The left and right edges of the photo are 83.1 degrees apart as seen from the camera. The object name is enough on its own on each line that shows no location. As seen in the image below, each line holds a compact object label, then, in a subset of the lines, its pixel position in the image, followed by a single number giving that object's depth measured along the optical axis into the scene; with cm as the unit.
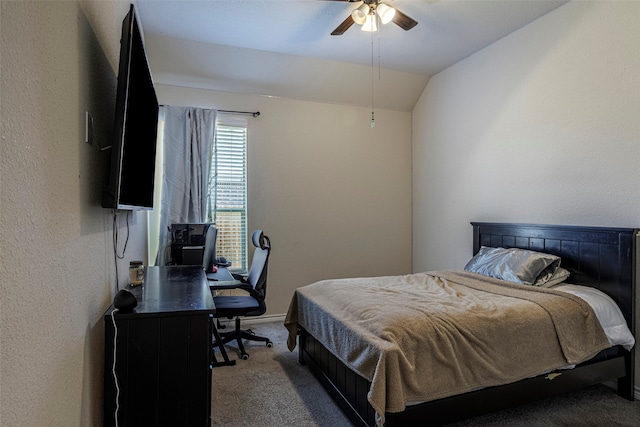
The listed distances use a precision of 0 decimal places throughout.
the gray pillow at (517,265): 273
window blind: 409
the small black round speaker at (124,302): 143
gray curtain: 376
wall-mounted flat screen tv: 140
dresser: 140
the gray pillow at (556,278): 270
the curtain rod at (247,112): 404
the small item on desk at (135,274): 205
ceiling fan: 257
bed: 184
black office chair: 305
